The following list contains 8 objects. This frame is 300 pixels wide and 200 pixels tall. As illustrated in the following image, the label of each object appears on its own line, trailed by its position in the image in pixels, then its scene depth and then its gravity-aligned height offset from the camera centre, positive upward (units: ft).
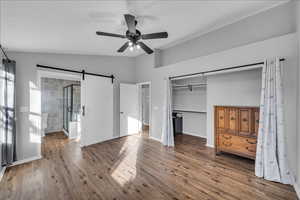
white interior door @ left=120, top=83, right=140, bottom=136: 17.99 -1.29
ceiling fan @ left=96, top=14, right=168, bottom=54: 7.89 +3.89
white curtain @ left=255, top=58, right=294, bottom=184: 7.99 -1.90
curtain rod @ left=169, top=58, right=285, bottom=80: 9.17 +2.33
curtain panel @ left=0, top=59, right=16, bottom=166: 9.37 -0.79
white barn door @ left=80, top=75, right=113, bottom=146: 14.51 -1.13
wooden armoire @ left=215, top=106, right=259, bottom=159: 10.21 -2.31
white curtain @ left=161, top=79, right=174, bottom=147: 14.75 -2.06
